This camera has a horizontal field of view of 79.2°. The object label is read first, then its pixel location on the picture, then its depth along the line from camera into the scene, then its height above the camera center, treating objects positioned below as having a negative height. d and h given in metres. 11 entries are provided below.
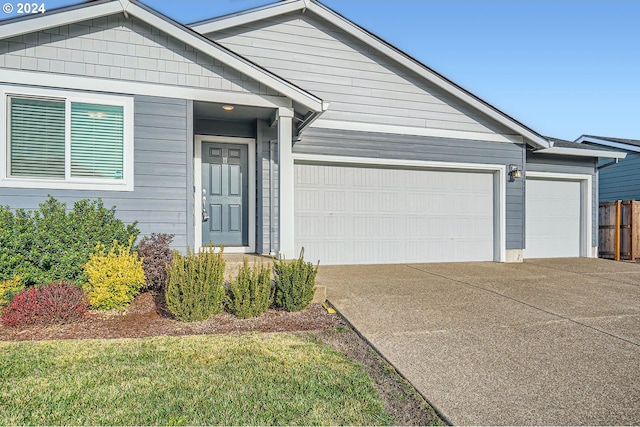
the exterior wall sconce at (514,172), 8.92 +0.93
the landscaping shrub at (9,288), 4.24 -0.87
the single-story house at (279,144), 5.35 +1.26
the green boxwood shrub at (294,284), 4.55 -0.87
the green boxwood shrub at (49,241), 4.46 -0.37
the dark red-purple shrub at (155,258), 5.03 -0.63
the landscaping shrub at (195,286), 4.11 -0.81
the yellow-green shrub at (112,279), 4.39 -0.79
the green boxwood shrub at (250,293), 4.30 -0.93
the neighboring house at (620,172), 12.95 +1.41
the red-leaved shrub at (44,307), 3.91 -0.99
